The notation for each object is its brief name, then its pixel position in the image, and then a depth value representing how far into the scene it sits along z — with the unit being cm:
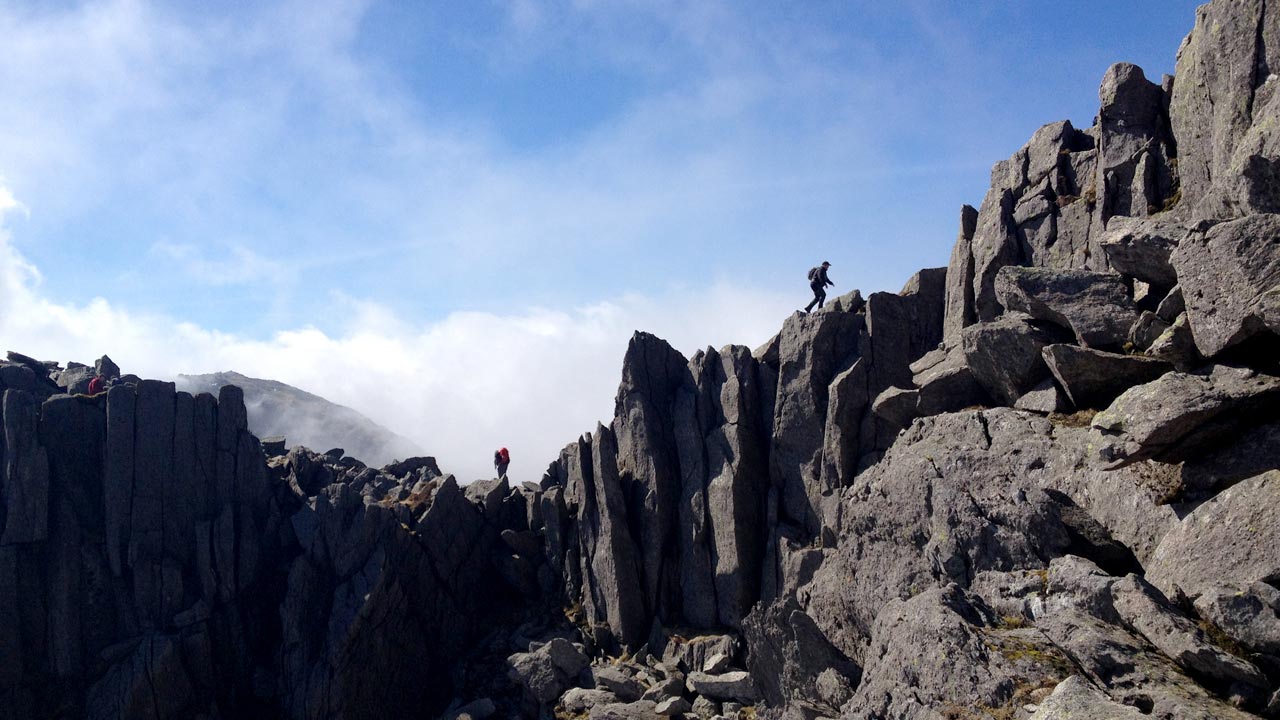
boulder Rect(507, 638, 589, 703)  4962
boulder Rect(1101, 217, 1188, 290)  2759
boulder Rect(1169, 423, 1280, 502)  2180
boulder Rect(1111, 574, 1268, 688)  1689
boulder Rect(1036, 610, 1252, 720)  1625
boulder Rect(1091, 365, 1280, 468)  2208
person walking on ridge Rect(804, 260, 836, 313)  5053
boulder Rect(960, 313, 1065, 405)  3159
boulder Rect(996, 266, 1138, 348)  2911
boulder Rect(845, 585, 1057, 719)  1923
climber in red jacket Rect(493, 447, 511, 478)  7269
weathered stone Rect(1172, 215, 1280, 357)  2248
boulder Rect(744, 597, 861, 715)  3172
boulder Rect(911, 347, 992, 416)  3516
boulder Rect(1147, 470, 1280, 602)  1895
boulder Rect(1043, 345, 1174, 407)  2745
